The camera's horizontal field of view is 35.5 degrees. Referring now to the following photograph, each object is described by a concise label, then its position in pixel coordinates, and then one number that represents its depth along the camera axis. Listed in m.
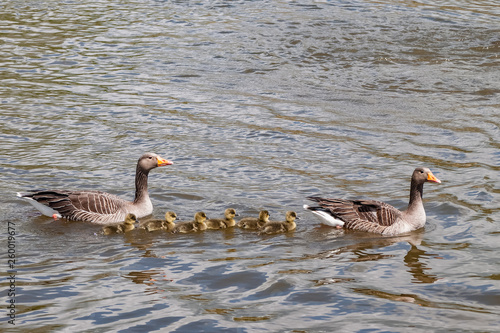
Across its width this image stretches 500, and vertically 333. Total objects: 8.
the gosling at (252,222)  12.67
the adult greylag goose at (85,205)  13.15
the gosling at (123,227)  12.66
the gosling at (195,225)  12.61
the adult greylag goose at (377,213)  12.80
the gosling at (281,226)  12.44
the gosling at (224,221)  12.66
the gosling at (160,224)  12.74
